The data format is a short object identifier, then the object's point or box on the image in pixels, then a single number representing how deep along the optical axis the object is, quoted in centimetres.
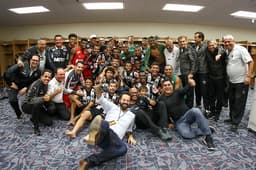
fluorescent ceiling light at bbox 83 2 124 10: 527
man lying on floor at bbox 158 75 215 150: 269
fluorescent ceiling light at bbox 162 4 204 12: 536
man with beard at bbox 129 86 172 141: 292
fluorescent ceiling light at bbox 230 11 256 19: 586
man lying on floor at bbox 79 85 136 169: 194
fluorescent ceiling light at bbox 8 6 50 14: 562
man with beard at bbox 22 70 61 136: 305
